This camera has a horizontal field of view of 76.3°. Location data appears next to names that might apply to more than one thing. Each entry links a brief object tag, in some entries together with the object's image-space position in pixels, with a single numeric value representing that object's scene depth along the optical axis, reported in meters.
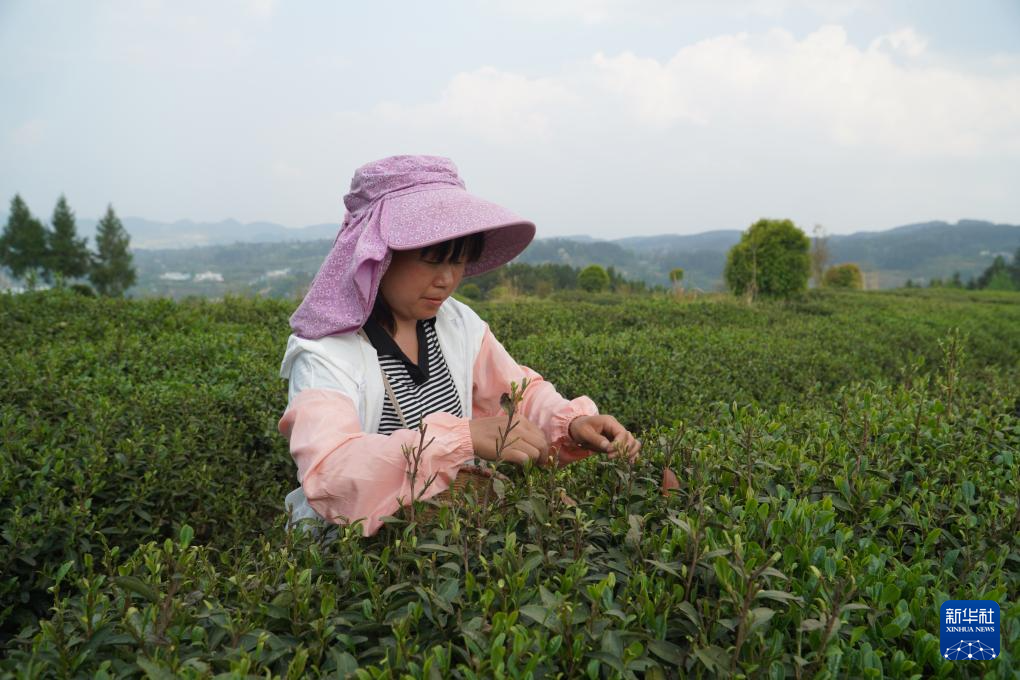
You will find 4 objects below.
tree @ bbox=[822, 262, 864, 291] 33.06
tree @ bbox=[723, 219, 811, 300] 16.50
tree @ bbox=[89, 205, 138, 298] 53.94
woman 1.44
